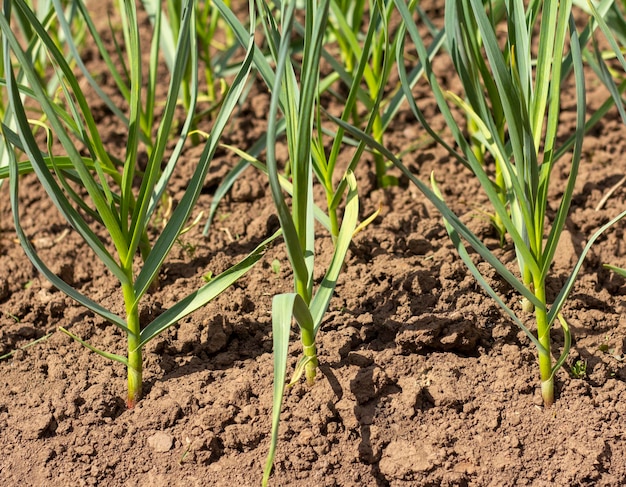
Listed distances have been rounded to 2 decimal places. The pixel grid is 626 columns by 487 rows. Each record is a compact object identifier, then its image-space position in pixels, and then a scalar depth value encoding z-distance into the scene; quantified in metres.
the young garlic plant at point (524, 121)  1.12
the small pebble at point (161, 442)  1.18
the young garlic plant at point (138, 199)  1.15
